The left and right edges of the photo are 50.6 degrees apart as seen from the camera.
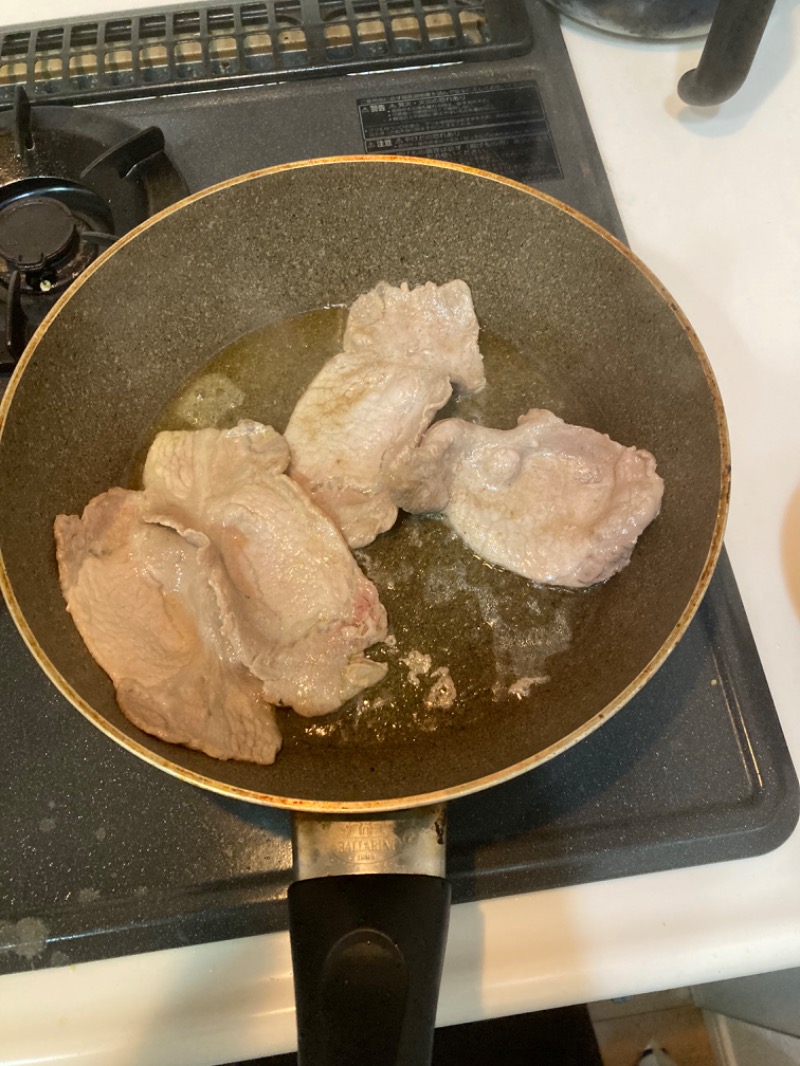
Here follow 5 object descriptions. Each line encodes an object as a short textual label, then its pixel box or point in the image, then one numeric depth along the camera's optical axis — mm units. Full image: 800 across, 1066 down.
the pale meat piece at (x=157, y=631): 326
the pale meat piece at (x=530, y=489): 376
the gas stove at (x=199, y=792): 327
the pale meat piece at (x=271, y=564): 358
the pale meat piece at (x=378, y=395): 396
